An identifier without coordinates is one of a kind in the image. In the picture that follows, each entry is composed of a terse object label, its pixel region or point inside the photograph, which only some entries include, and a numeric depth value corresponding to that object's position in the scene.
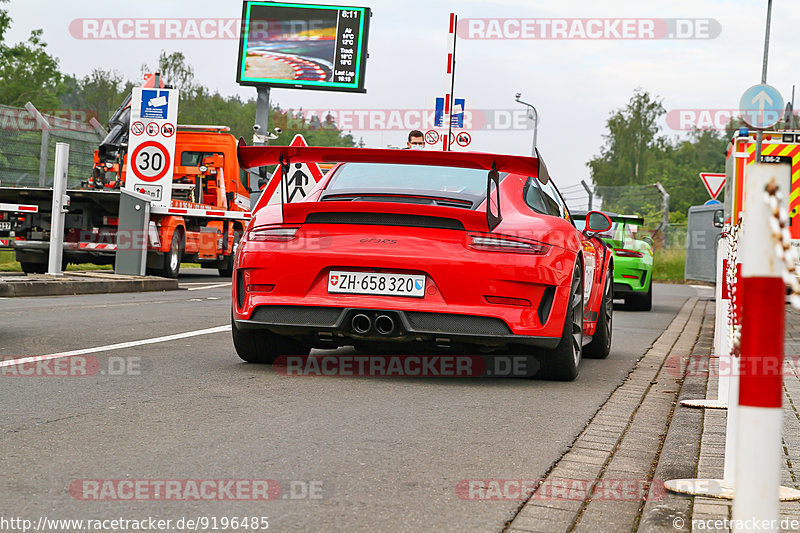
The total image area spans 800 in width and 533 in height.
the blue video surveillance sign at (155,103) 17.62
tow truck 19.97
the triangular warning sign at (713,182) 24.08
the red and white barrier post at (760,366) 2.23
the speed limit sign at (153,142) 17.22
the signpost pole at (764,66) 18.48
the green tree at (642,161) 104.81
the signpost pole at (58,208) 17.44
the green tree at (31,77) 68.38
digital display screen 31.94
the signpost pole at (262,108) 31.47
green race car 16.84
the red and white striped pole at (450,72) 16.83
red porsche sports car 6.21
